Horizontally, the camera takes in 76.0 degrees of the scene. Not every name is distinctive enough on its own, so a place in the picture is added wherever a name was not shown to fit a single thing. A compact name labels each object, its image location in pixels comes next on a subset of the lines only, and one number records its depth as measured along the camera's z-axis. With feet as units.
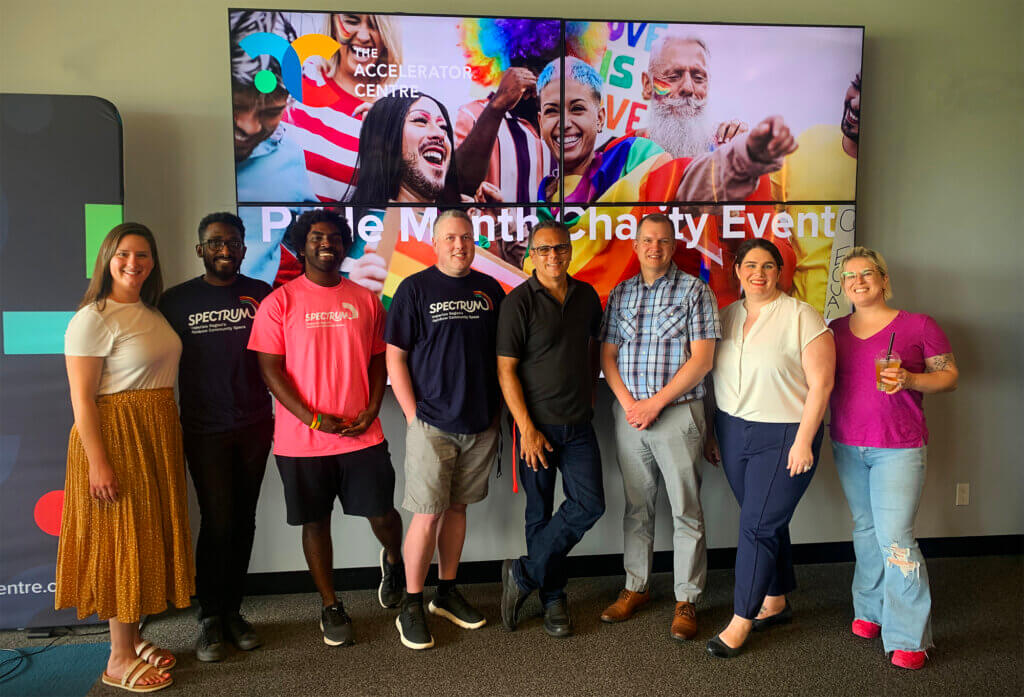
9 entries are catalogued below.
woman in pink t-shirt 8.13
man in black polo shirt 8.43
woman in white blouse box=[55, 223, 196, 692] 7.34
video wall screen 9.60
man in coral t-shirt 8.30
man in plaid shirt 8.65
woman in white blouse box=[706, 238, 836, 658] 8.11
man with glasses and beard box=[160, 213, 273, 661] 8.24
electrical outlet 11.69
